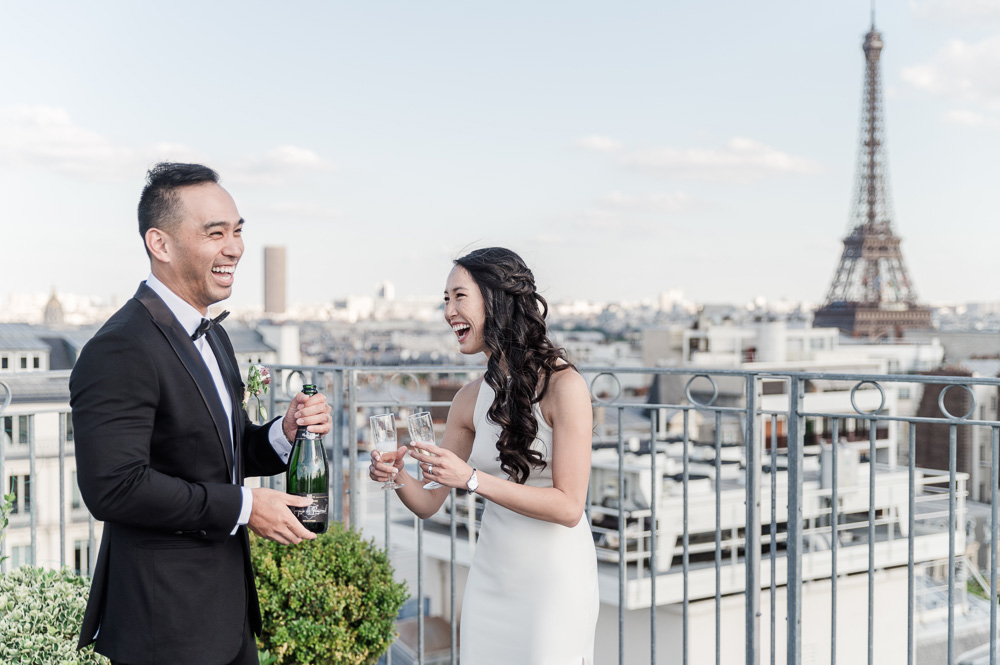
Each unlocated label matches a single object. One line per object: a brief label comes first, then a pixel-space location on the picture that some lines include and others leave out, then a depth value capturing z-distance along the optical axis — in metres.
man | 1.84
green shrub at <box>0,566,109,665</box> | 2.76
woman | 2.48
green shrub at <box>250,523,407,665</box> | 3.80
